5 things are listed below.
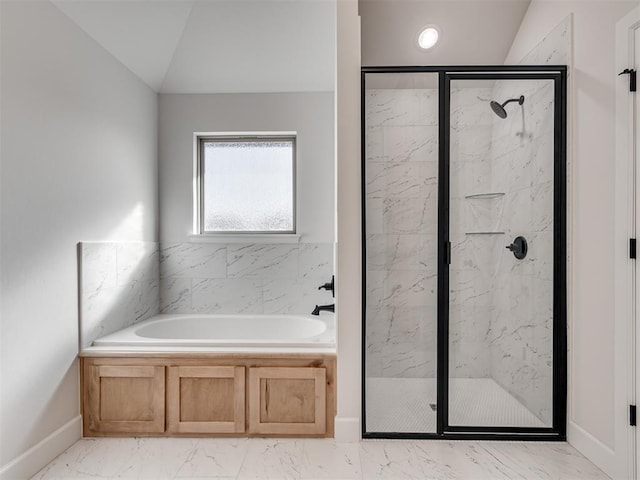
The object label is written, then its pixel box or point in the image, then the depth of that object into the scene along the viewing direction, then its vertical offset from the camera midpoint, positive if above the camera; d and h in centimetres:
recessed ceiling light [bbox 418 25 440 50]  288 +134
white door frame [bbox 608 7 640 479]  185 -8
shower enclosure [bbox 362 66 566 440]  234 -2
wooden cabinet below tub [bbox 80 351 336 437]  238 -84
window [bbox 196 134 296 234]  353 +45
